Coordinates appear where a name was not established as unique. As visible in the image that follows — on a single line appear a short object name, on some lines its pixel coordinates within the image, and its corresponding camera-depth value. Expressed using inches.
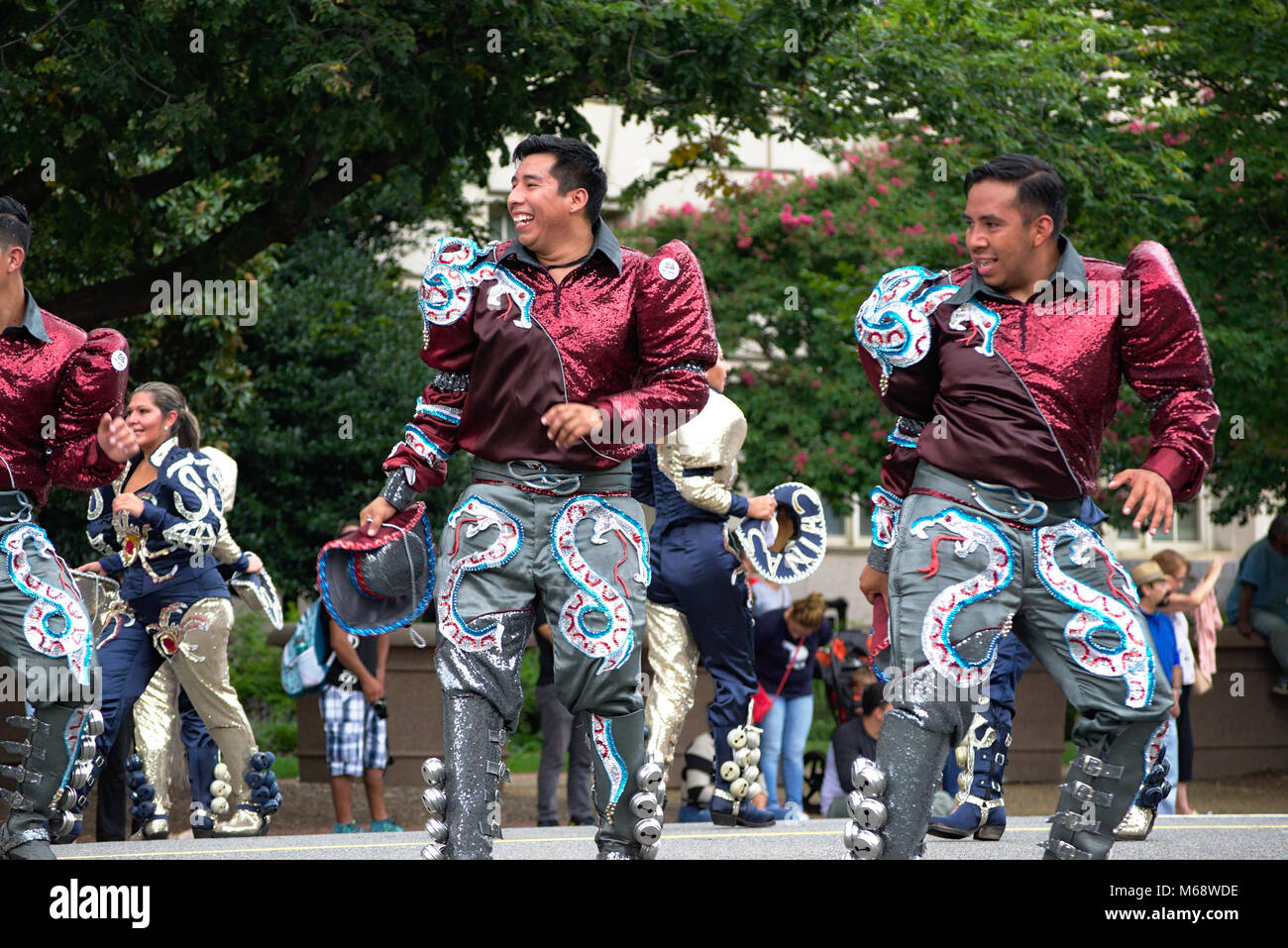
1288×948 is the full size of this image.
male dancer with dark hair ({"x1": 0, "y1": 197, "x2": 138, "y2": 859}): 436.8
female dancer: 612.7
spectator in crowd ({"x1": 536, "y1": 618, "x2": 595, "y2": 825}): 761.0
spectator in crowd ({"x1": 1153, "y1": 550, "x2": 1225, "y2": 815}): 843.4
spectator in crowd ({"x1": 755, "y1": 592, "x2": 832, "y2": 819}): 764.0
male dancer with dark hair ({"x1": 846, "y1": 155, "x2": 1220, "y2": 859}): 374.9
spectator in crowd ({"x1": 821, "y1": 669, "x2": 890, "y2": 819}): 814.5
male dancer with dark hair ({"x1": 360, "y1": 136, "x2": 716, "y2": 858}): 395.2
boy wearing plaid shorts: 751.1
